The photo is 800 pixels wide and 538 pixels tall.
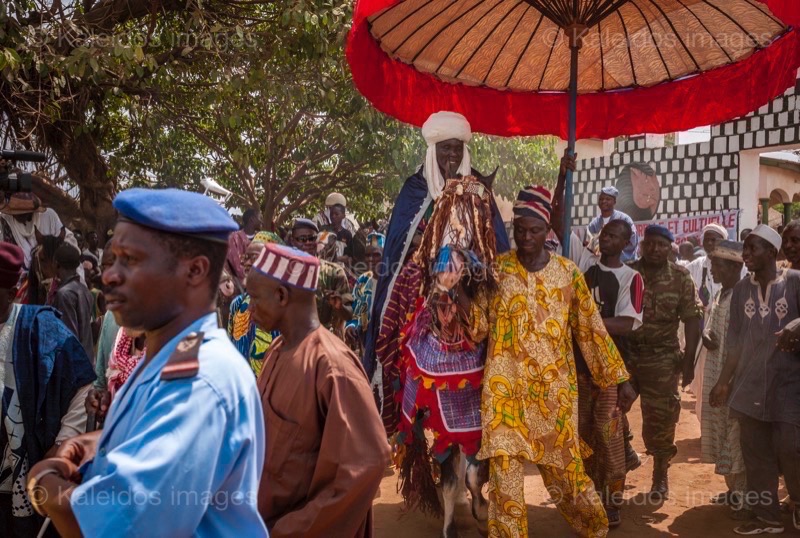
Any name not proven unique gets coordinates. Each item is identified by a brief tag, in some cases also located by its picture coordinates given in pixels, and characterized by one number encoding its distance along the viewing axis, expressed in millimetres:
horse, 4934
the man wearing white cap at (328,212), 12617
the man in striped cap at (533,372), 4832
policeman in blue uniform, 1579
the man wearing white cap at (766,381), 5574
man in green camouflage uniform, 6184
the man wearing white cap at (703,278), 10672
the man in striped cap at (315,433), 2629
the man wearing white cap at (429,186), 5492
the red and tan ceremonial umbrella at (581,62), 5729
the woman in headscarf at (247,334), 5387
